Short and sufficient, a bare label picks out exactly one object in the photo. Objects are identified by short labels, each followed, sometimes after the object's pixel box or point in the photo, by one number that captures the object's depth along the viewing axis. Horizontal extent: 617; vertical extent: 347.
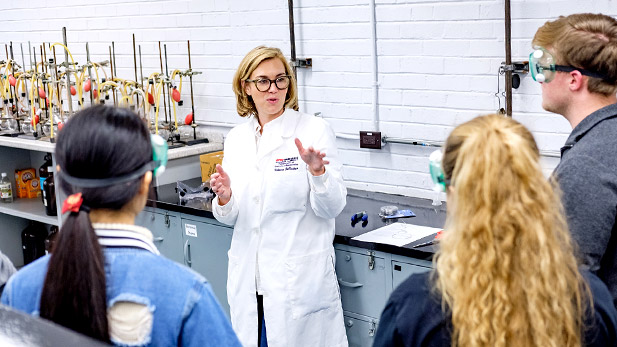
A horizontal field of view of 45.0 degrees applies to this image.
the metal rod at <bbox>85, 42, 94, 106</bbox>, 4.30
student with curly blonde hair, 1.21
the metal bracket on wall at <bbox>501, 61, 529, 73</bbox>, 2.94
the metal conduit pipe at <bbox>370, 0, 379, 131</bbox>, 3.45
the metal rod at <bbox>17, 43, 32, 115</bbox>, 4.73
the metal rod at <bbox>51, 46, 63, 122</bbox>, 4.26
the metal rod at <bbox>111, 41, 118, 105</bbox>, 4.67
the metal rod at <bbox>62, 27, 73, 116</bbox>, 4.13
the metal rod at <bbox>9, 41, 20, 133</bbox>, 4.60
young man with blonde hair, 1.63
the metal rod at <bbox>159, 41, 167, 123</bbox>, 4.19
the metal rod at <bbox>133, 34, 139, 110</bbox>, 4.38
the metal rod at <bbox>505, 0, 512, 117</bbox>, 2.92
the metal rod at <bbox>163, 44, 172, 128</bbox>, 4.12
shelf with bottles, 4.16
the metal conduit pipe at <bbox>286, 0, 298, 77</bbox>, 3.70
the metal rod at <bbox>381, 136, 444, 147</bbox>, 3.33
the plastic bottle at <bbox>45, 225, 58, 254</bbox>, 4.49
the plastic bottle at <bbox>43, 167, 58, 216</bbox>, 4.11
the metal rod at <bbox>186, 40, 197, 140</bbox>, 4.15
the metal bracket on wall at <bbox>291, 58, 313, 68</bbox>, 3.73
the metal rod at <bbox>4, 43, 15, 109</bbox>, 4.71
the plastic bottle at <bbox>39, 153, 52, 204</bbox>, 4.19
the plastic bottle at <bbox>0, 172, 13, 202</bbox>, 4.52
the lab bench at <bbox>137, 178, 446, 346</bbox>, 2.80
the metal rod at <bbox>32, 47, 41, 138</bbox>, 4.26
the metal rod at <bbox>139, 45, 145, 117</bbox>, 4.10
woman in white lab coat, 2.72
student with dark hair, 1.24
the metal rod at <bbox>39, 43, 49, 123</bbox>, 4.38
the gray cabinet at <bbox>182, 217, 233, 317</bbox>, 3.34
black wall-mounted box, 3.51
